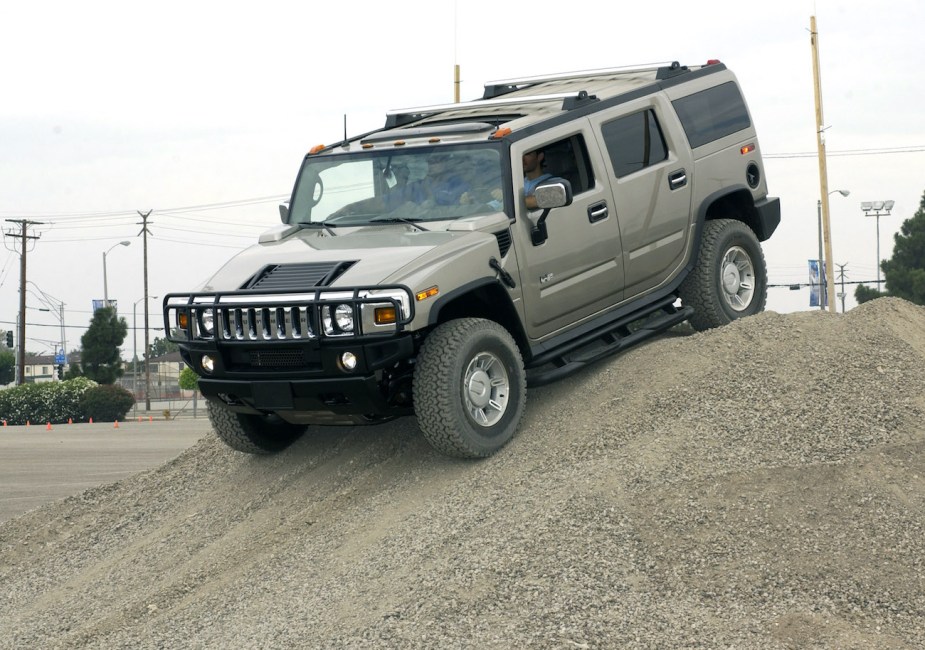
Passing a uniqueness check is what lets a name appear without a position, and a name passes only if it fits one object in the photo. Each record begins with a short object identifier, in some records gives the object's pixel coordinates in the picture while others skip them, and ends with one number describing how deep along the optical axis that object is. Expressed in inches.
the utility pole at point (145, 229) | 2728.8
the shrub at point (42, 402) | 1863.9
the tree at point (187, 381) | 2170.3
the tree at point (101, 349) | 2539.4
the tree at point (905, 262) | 2224.5
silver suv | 341.4
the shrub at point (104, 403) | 1910.7
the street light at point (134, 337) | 3376.5
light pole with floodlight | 2687.0
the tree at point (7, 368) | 4549.7
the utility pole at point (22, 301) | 2485.2
